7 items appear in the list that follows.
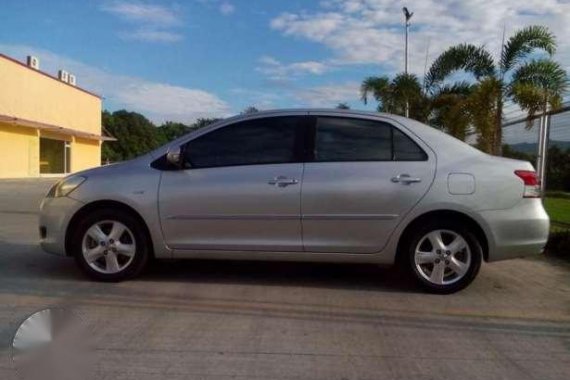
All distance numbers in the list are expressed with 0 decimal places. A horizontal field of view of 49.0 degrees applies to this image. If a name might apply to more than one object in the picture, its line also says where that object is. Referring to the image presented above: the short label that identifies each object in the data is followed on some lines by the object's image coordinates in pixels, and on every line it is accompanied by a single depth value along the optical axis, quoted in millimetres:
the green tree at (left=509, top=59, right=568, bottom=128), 12500
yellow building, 32938
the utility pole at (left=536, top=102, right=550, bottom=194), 10445
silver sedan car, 5691
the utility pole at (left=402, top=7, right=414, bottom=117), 25156
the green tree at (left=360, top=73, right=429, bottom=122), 24625
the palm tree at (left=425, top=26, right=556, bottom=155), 14039
